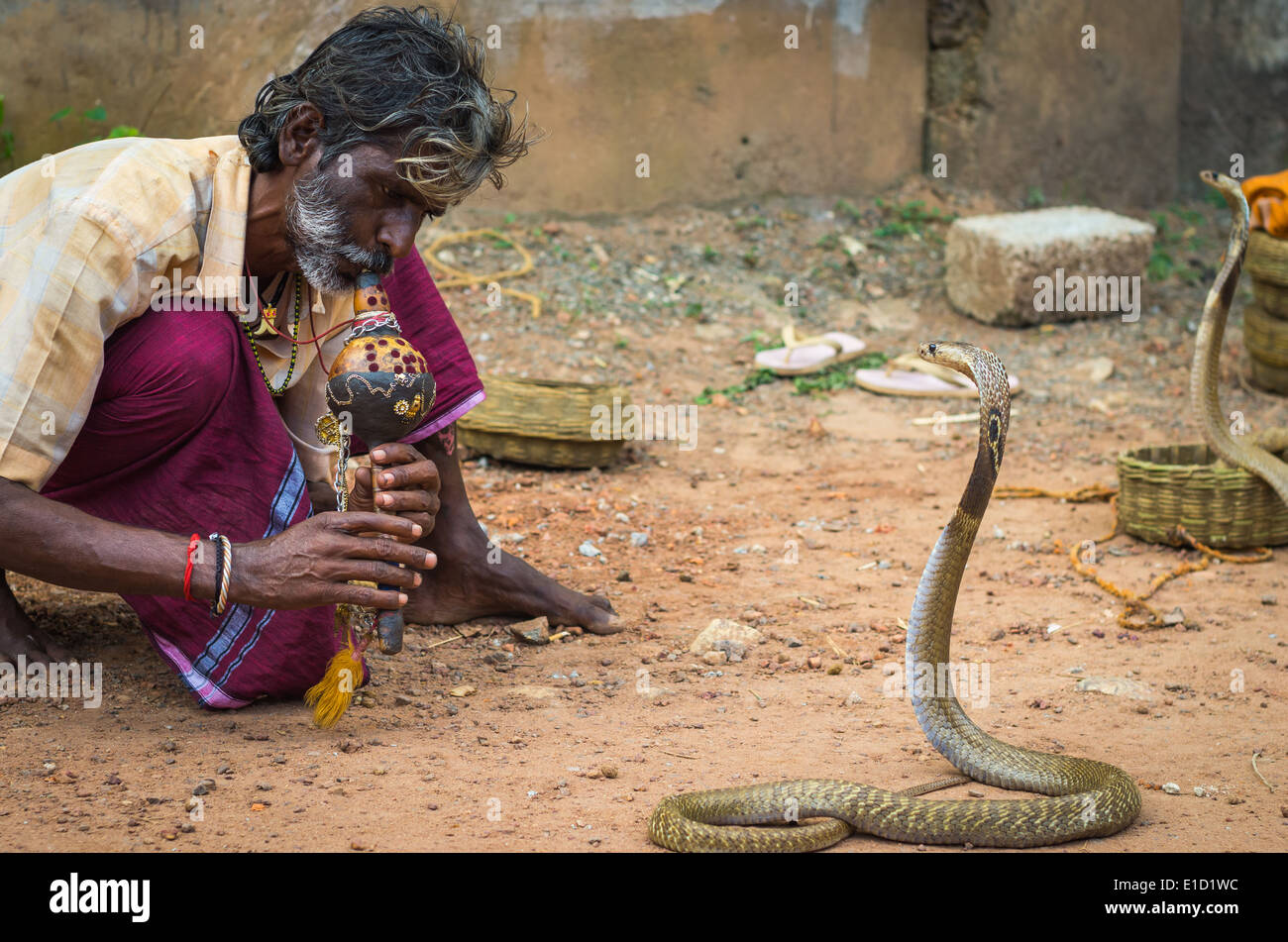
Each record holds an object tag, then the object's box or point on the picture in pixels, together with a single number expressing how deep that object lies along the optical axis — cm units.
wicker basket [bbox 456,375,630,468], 530
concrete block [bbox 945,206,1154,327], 748
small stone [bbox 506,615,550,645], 369
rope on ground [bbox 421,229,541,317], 721
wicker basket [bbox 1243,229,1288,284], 614
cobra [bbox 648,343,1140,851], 246
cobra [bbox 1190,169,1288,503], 453
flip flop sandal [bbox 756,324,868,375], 685
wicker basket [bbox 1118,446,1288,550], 448
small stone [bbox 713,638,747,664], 362
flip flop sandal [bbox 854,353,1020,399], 661
